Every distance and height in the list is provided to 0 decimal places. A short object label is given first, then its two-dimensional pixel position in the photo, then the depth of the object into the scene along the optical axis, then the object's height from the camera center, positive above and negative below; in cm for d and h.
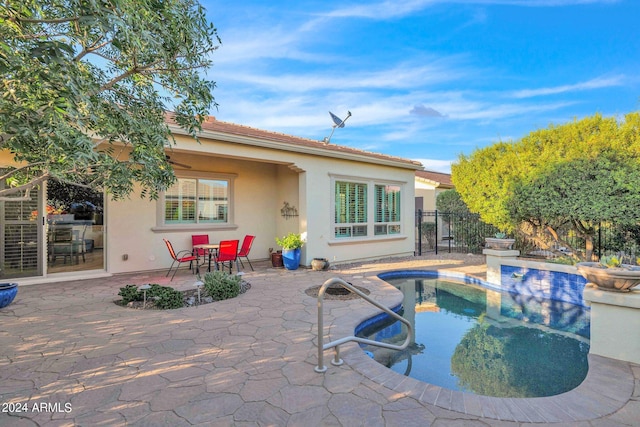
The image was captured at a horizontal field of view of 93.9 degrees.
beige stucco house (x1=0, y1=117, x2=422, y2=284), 757 +20
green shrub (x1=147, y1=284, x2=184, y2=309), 569 -153
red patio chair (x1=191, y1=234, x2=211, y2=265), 945 -70
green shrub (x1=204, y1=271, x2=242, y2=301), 633 -147
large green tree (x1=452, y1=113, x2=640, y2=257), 710 +106
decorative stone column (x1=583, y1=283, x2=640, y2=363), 366 -138
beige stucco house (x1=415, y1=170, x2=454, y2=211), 1909 +174
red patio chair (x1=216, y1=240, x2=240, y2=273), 805 -91
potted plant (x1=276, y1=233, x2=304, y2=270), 940 -106
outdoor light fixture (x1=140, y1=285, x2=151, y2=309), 564 -146
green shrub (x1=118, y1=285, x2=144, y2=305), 583 -150
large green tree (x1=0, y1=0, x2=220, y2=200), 246 +151
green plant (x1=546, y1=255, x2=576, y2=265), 750 -115
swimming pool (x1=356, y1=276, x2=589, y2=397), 390 -213
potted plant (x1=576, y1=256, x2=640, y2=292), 379 -77
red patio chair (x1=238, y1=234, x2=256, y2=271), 907 -87
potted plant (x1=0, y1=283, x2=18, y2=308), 540 -136
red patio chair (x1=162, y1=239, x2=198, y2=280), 781 -112
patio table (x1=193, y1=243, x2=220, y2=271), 837 -90
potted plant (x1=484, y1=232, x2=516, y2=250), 815 -71
